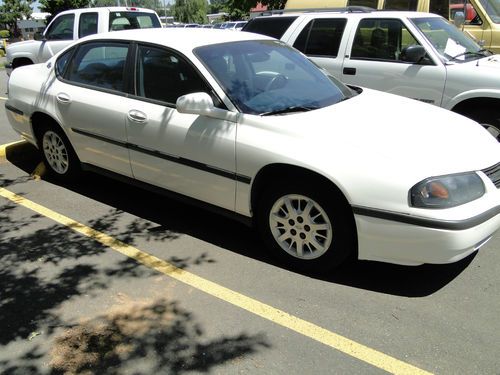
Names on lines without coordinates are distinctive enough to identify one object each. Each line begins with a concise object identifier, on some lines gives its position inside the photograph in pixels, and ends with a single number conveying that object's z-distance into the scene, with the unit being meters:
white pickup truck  9.80
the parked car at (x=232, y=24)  28.88
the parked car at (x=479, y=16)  7.39
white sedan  3.05
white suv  5.41
